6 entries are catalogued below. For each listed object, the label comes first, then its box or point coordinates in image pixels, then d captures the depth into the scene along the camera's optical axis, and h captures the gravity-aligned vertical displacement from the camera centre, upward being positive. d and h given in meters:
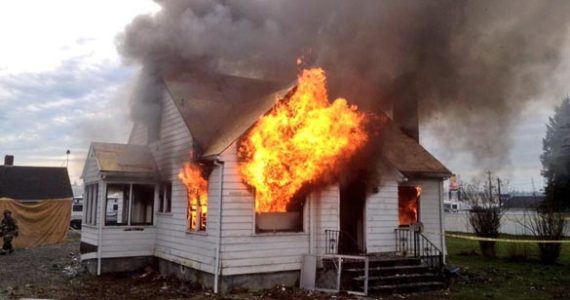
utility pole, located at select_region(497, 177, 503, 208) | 23.28 +1.05
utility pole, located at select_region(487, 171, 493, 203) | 21.40 +0.69
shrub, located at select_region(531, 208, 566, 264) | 17.62 -0.88
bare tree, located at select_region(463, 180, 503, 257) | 19.98 -0.25
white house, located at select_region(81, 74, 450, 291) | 11.73 +0.00
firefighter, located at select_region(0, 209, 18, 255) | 19.88 -1.26
